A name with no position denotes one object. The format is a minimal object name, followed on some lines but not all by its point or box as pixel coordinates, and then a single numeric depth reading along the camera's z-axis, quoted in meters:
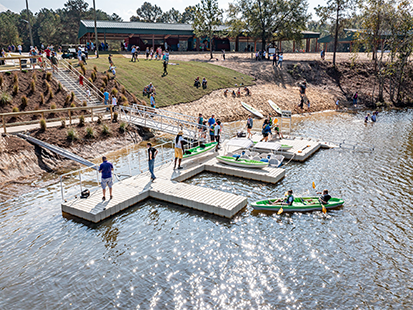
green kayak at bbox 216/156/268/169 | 18.88
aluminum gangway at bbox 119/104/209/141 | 23.33
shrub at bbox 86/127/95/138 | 22.46
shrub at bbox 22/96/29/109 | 25.36
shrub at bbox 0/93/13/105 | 24.58
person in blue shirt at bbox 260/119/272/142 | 23.12
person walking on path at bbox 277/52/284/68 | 51.84
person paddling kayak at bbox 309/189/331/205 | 14.35
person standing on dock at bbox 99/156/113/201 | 13.63
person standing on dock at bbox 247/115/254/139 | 24.33
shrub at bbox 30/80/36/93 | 27.40
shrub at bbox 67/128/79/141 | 21.28
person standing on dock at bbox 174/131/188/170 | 17.16
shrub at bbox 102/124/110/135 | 23.66
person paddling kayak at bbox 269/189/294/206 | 14.23
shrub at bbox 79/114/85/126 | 23.34
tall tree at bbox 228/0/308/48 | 56.03
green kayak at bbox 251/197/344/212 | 14.13
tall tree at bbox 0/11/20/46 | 81.19
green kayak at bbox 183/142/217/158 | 19.59
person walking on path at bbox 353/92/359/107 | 45.81
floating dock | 13.66
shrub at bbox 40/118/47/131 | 20.98
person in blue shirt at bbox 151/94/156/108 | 31.14
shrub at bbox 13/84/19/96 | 26.23
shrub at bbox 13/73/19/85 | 27.16
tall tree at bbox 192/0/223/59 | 50.19
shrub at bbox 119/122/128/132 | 24.98
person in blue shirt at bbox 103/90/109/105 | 28.16
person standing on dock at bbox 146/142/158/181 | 15.91
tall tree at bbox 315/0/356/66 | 51.66
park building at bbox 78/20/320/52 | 53.94
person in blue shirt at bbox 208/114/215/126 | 22.95
